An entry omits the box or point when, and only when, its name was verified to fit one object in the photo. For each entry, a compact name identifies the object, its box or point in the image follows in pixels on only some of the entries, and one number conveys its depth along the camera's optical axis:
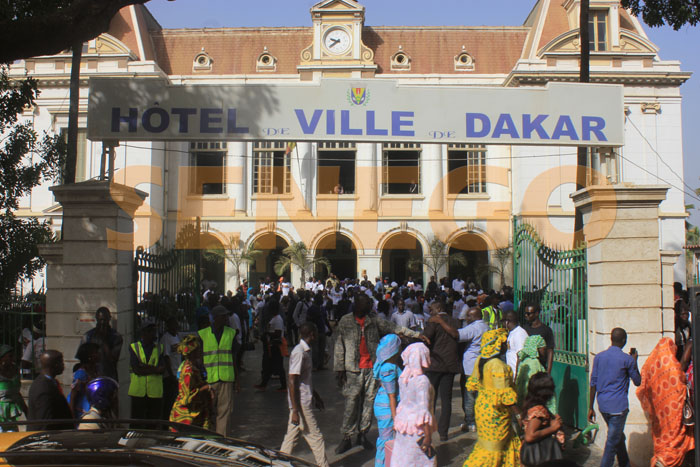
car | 2.82
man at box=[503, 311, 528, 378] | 8.11
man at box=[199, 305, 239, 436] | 7.14
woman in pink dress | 5.37
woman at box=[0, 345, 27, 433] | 5.88
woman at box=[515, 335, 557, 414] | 7.14
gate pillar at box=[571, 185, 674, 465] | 7.56
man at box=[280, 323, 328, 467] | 6.66
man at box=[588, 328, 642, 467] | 6.30
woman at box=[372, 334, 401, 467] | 6.31
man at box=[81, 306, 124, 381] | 7.12
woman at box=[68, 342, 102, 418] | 5.83
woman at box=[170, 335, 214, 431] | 6.11
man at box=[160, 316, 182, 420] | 7.64
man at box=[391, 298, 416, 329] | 11.95
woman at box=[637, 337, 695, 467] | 5.98
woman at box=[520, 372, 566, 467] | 4.77
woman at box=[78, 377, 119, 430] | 5.16
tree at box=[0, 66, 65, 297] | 10.07
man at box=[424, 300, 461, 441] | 8.06
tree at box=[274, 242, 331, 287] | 28.61
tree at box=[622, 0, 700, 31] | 10.38
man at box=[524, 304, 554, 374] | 8.05
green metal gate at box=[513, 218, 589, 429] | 8.05
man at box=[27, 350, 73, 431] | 5.34
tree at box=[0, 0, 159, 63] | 5.98
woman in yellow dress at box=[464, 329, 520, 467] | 5.30
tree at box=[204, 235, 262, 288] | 28.47
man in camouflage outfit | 7.57
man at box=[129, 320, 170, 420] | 6.94
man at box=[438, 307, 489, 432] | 8.49
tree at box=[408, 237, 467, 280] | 28.47
